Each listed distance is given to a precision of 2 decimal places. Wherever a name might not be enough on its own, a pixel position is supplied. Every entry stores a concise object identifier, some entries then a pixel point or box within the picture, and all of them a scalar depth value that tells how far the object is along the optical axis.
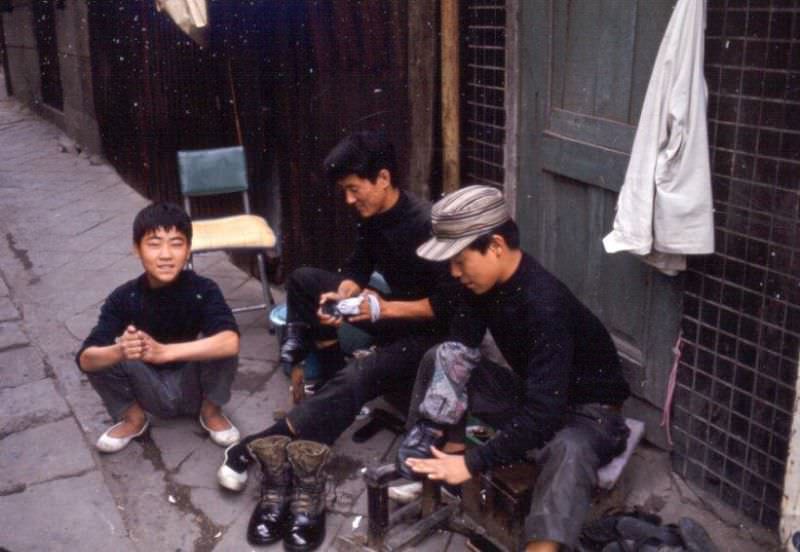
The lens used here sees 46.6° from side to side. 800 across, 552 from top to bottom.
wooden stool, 3.72
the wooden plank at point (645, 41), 3.85
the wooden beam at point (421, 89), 5.28
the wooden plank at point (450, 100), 5.16
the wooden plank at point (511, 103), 4.77
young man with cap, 3.47
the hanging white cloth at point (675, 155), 3.52
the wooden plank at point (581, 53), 4.30
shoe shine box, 3.68
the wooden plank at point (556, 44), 4.48
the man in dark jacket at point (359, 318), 4.08
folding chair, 6.42
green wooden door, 4.09
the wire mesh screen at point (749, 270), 3.35
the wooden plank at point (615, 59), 4.07
